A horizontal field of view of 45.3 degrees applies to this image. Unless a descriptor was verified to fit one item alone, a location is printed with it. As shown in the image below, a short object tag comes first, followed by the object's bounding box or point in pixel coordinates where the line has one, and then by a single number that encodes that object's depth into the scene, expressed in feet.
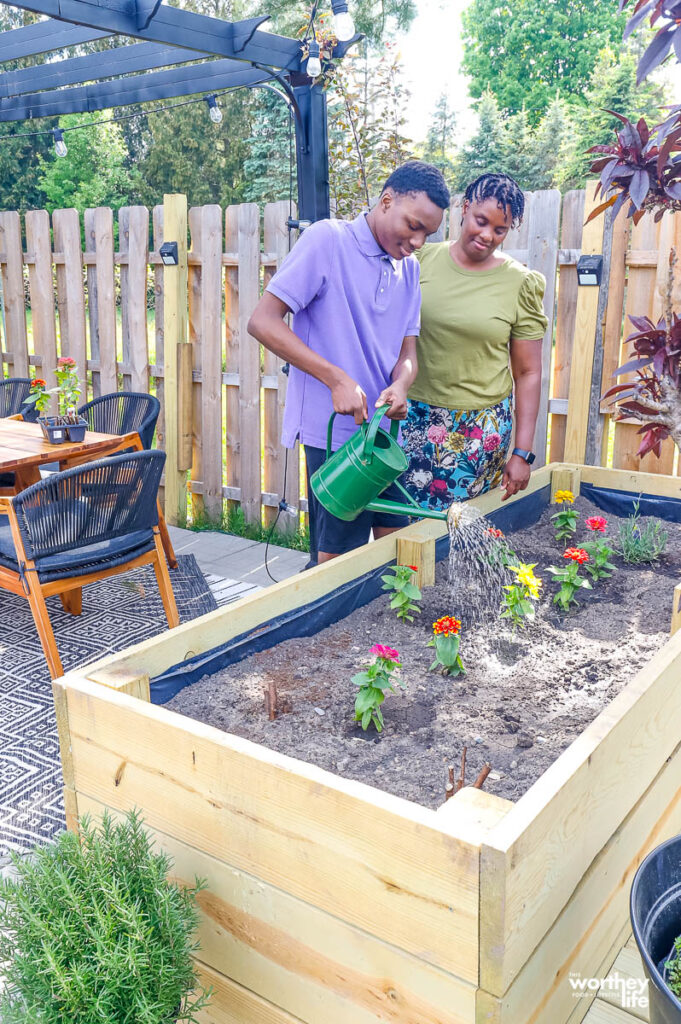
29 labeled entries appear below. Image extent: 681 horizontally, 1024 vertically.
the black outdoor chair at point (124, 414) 13.17
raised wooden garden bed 3.38
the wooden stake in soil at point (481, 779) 3.99
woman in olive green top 8.11
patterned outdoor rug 7.38
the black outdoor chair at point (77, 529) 9.31
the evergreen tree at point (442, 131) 67.72
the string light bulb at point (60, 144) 19.60
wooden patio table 10.93
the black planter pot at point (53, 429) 11.60
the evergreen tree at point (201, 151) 62.39
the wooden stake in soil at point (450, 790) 4.53
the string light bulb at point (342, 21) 11.23
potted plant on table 11.66
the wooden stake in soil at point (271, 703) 5.25
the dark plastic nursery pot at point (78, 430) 11.82
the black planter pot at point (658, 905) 3.71
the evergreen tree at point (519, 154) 62.03
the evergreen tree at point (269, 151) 55.31
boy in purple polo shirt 6.83
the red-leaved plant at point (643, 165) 6.19
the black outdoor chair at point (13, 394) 16.12
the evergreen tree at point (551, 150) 62.64
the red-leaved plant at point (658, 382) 7.39
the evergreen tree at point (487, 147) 62.13
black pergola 10.68
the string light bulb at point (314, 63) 11.37
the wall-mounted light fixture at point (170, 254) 15.31
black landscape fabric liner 5.37
